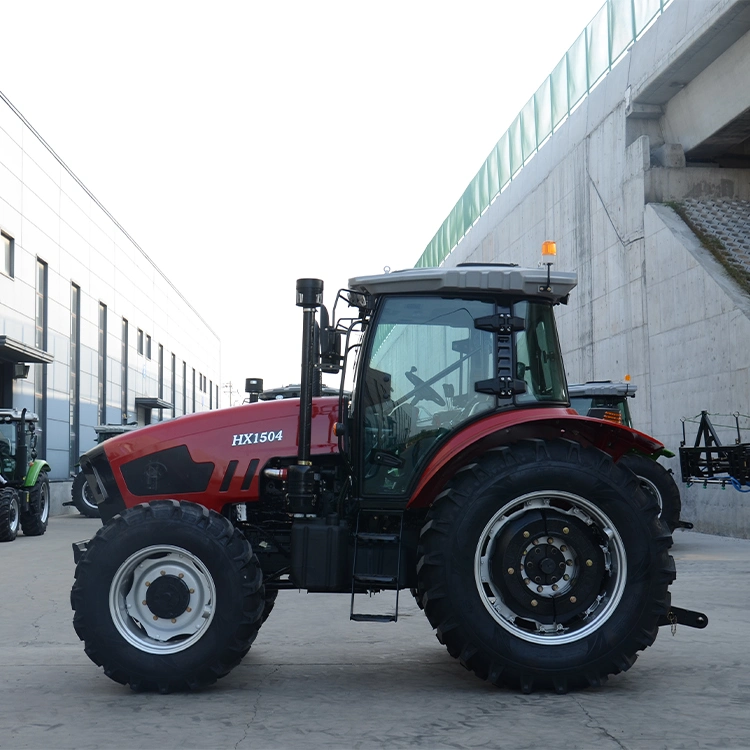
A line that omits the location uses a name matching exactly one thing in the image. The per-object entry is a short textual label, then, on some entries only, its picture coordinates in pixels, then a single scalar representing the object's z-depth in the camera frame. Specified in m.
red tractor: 5.52
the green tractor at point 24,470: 20.77
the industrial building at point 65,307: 30.09
